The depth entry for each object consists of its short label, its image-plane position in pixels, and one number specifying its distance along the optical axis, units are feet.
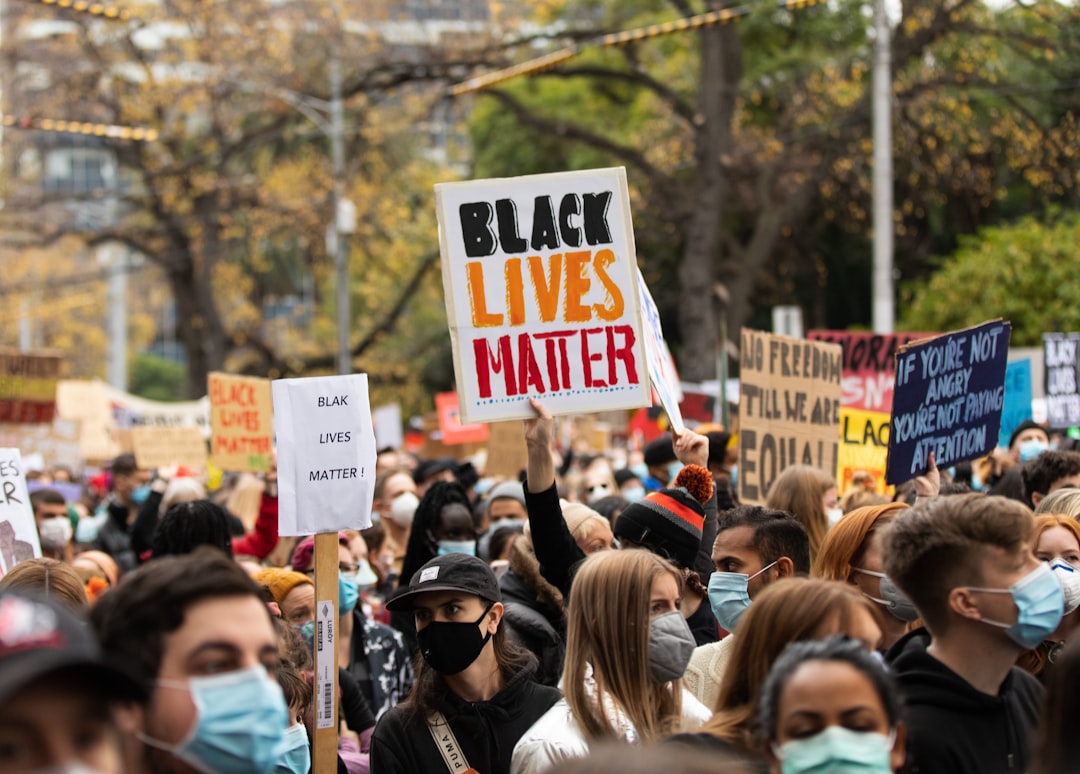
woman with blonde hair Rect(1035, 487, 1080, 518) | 17.56
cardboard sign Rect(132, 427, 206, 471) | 45.24
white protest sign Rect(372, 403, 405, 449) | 54.32
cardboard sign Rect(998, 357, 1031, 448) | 37.24
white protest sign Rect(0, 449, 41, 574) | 19.74
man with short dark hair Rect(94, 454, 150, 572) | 36.06
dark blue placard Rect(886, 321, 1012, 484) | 21.01
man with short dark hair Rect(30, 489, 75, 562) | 25.81
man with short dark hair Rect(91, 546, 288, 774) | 8.42
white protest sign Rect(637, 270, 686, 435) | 18.54
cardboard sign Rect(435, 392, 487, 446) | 50.55
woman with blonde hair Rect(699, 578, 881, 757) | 10.70
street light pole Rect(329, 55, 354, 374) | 82.17
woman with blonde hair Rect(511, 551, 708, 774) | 11.93
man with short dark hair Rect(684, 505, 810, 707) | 14.78
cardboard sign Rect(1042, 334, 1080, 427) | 37.09
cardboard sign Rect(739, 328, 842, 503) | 26.76
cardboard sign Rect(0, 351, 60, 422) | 48.83
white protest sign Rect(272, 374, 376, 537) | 16.47
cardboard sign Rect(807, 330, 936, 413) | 34.06
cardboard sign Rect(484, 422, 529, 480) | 40.93
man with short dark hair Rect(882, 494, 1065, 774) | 11.02
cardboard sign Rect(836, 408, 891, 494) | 31.60
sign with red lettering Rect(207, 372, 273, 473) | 36.83
